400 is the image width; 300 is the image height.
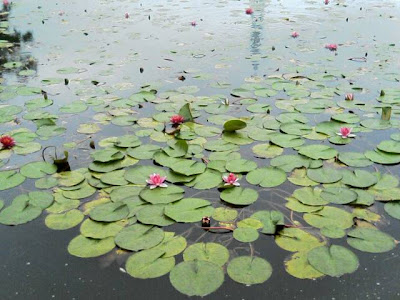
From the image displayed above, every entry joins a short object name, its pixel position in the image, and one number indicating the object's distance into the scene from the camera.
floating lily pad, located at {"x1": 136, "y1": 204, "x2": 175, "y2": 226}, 2.16
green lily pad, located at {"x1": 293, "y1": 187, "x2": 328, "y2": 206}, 2.29
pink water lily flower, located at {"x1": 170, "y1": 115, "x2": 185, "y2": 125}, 3.25
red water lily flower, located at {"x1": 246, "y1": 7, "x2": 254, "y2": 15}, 6.96
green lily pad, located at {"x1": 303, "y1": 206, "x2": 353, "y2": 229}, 2.13
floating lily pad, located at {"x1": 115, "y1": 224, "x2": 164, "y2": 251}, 2.01
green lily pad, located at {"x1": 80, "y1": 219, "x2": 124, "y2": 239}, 2.09
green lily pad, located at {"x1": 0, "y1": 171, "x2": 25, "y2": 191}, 2.53
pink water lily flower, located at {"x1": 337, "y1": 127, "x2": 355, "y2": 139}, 2.97
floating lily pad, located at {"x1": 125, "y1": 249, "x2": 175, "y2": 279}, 1.84
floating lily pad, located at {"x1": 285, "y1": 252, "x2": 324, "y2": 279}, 1.81
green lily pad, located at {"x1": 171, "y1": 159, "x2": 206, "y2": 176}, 2.59
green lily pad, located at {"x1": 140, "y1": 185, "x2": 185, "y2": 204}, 2.34
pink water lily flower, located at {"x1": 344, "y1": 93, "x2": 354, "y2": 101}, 3.58
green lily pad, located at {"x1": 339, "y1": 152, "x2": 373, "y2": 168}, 2.65
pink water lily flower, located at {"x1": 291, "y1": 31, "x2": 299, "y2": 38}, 5.62
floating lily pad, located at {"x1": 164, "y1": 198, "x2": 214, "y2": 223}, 2.19
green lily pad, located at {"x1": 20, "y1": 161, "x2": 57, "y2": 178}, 2.63
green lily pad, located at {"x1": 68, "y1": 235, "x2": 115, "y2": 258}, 1.98
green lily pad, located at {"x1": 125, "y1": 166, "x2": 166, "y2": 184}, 2.54
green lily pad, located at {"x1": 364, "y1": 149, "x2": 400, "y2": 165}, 2.68
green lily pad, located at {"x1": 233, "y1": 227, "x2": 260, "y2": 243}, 2.03
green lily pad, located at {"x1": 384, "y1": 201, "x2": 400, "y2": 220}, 2.19
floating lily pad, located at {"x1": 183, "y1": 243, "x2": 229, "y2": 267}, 1.92
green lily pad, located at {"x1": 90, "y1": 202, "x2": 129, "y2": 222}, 2.20
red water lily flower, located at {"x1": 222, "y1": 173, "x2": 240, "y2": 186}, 2.44
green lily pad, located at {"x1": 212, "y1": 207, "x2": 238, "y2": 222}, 2.19
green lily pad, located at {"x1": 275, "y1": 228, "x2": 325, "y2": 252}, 1.98
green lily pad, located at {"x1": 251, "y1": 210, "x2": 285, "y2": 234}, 2.09
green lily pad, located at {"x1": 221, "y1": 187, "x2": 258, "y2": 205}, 2.32
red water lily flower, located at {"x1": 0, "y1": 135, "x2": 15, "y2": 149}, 2.95
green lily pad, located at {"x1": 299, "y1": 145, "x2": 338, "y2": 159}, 2.73
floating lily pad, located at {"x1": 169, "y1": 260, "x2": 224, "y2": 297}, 1.75
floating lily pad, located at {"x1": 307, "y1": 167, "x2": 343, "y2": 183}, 2.49
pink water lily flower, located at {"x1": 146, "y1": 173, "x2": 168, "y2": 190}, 2.45
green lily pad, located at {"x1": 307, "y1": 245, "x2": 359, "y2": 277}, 1.83
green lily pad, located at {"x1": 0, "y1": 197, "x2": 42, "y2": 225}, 2.22
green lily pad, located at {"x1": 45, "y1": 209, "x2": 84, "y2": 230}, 2.18
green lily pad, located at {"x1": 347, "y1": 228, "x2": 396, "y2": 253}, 1.95
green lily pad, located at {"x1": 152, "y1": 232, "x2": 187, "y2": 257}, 1.97
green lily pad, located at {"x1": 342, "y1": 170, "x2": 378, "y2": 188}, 2.43
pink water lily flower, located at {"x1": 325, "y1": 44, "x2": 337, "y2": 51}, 5.02
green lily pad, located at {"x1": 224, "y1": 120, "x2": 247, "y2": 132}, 3.02
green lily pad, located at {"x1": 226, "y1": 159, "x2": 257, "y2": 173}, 2.61
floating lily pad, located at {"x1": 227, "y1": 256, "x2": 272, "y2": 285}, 1.79
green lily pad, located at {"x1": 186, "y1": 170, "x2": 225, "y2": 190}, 2.47
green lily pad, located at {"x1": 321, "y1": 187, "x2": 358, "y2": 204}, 2.30
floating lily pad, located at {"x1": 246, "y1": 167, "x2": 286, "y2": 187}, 2.48
